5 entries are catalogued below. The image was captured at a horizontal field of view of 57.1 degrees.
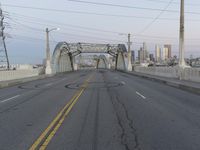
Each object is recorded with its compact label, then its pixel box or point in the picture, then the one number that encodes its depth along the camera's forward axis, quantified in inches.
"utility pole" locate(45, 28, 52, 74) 1252.4
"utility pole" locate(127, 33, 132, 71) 1779.0
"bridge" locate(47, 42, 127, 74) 1916.1
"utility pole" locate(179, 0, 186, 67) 698.6
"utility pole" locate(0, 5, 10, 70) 1428.2
